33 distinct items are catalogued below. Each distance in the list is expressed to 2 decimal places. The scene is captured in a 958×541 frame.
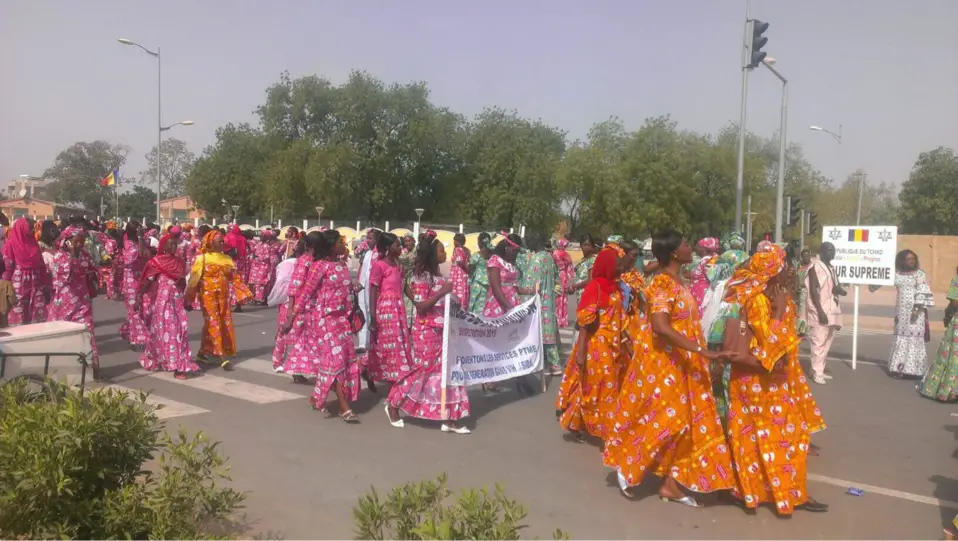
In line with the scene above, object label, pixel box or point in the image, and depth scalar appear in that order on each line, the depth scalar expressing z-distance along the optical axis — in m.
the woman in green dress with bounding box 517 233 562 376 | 9.62
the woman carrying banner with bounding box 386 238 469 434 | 7.04
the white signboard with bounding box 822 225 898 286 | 11.21
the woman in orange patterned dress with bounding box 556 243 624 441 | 6.59
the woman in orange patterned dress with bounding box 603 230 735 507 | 5.08
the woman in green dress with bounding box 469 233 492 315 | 9.38
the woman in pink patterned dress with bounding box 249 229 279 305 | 18.64
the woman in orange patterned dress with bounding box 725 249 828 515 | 4.98
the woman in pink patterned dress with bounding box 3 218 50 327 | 9.84
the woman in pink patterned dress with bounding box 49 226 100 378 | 9.59
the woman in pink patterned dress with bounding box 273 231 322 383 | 7.38
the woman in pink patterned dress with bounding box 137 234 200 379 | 9.19
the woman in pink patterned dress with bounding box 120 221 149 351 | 11.30
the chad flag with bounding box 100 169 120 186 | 38.25
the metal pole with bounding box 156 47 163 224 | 36.59
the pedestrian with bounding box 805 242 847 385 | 9.95
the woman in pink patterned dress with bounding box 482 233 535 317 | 8.75
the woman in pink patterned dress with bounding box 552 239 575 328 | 11.27
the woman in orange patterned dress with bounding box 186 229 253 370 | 9.88
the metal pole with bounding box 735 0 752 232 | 21.66
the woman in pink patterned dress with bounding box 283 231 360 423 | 7.22
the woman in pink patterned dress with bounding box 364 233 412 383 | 7.65
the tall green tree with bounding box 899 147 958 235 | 51.56
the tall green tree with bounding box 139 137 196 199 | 92.25
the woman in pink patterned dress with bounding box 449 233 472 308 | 9.05
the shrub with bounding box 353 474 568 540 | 2.95
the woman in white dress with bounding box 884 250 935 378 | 10.22
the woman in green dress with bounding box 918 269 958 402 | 8.82
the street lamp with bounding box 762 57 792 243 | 23.66
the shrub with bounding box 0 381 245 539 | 3.72
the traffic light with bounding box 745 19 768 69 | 17.08
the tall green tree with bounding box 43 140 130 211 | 88.75
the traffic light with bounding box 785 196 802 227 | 22.41
